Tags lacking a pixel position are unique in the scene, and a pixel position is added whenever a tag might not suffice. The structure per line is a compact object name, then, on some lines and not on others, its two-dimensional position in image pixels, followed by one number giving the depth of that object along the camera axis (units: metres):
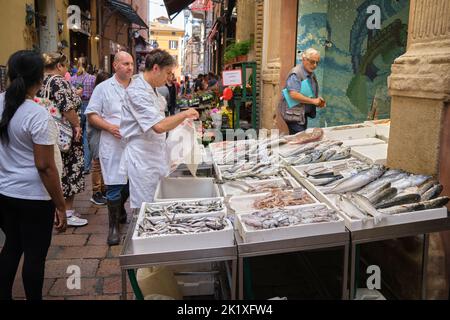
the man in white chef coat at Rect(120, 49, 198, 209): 3.66
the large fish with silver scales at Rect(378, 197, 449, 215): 2.77
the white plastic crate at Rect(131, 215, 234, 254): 2.53
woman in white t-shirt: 2.77
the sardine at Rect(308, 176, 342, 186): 3.46
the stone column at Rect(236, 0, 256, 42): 12.82
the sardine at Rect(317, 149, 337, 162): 4.16
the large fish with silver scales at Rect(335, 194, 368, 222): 2.76
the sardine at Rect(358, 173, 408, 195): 3.06
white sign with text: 8.72
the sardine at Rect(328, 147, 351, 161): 4.18
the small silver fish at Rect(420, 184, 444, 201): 2.96
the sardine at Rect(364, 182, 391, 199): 2.92
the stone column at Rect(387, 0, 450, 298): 3.18
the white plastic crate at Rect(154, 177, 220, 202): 3.86
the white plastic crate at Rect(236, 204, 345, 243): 2.57
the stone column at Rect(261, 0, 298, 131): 8.84
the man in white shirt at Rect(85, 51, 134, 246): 4.70
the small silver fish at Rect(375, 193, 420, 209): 2.83
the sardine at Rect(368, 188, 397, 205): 2.87
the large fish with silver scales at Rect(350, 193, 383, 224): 2.69
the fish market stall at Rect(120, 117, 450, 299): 2.57
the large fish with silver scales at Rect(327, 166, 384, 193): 3.23
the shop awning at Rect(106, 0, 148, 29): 20.70
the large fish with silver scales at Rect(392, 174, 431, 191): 3.08
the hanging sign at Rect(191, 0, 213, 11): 28.39
